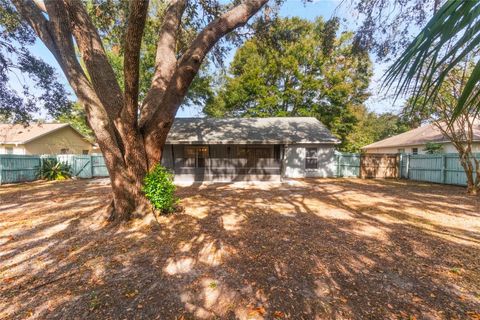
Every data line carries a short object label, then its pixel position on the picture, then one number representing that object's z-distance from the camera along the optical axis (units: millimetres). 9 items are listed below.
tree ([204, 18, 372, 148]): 22406
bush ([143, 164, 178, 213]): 5328
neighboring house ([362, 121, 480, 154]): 15266
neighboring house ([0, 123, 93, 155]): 17312
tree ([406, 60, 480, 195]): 8688
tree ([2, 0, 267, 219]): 4738
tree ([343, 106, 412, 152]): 27516
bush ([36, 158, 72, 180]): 13961
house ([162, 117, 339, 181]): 13341
